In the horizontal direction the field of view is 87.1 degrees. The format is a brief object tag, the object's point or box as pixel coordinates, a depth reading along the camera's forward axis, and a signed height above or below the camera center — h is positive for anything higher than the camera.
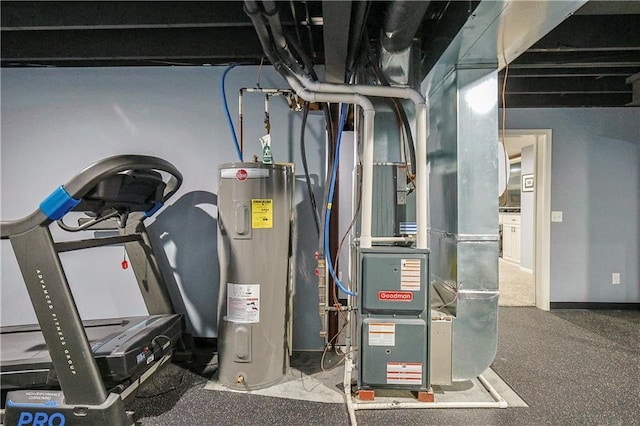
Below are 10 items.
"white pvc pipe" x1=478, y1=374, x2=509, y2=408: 1.83 -1.02
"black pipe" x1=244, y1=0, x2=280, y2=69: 1.40 +0.87
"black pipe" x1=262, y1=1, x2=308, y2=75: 1.43 +0.88
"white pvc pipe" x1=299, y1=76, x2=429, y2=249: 1.79 +0.34
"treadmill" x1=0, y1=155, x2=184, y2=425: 1.49 -0.62
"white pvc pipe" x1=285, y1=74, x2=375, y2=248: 1.80 +0.33
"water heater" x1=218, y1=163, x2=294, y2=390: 2.01 -0.35
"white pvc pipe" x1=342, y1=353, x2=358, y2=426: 1.71 -1.00
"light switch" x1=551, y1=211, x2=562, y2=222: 3.48 +0.00
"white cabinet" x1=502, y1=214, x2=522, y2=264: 5.80 -0.41
